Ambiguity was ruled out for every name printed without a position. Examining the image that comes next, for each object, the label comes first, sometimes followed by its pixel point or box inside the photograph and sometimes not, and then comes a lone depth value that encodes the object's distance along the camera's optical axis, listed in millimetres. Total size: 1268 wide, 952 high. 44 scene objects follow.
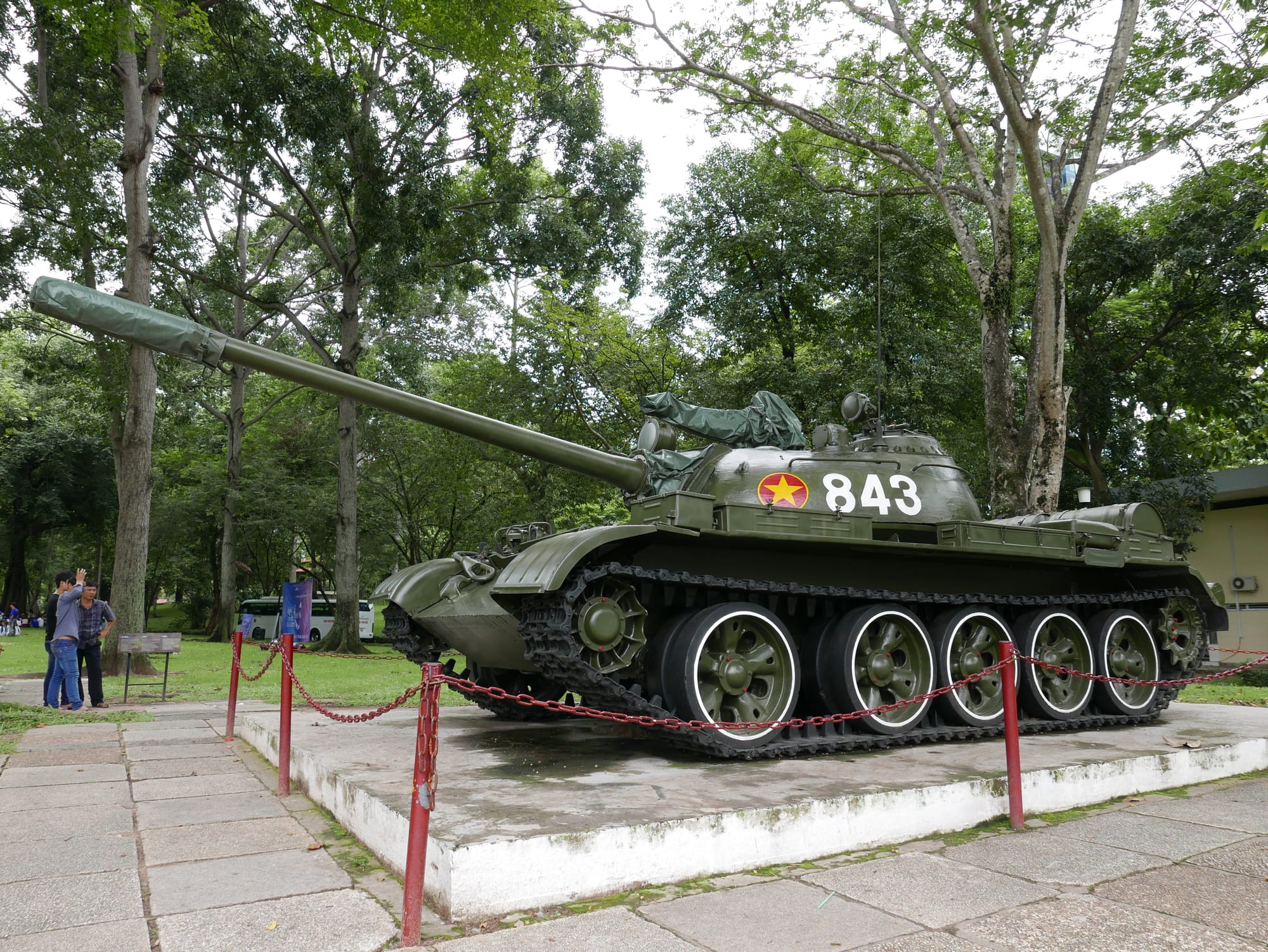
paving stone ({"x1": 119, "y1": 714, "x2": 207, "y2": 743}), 9055
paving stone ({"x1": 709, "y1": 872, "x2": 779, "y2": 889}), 4348
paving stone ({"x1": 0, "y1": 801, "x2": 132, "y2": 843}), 5117
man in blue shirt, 9867
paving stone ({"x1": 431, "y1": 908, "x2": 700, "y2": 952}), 3504
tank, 6340
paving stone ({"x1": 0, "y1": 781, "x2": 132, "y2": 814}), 5828
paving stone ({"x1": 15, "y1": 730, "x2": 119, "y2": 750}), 7914
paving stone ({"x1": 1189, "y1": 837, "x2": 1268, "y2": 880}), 4566
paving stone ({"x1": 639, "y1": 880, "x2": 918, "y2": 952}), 3584
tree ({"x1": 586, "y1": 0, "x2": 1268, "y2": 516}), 13992
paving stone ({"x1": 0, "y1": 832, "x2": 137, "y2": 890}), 4445
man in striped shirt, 10375
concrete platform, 4039
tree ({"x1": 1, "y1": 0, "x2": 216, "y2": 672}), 13250
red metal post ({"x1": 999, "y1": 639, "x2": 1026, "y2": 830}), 5465
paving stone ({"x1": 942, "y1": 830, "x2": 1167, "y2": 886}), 4457
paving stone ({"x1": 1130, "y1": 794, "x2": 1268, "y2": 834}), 5508
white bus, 34531
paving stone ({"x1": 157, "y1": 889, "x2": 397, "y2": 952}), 3516
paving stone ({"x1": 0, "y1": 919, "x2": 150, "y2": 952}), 3490
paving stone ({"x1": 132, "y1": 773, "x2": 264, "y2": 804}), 6199
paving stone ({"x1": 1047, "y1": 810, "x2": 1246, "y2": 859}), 4969
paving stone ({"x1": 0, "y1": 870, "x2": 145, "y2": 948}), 3764
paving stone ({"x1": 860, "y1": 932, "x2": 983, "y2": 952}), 3480
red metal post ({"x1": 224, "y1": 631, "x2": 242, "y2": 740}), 8273
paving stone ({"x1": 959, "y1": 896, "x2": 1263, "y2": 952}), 3529
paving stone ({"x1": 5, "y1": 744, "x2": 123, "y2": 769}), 7199
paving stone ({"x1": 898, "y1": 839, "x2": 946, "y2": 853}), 4973
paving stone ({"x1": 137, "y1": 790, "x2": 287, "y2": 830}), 5488
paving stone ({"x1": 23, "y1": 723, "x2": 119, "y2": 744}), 8367
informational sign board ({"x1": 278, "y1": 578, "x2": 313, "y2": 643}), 21969
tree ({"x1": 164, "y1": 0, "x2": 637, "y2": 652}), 14847
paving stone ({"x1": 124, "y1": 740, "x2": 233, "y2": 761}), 7616
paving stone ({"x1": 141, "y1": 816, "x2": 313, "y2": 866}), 4766
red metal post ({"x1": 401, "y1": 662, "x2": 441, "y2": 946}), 3551
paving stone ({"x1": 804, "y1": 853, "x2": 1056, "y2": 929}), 3928
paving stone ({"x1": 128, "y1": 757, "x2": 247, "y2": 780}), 6891
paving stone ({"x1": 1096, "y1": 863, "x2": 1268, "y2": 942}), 3836
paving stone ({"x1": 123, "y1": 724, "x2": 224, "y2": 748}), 8406
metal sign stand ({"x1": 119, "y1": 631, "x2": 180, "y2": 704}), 11055
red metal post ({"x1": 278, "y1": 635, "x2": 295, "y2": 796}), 6242
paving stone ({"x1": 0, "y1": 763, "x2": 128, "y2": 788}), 6477
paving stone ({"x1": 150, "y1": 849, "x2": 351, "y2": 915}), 4020
